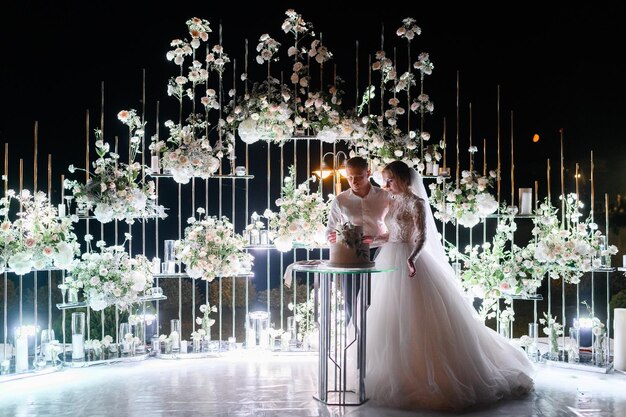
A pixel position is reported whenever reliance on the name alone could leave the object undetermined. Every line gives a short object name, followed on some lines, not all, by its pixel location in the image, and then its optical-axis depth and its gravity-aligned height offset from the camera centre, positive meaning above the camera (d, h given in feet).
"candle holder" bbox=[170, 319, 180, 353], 22.99 -3.53
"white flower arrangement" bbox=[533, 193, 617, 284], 21.25 -0.73
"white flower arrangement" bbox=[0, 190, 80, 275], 19.97 -0.27
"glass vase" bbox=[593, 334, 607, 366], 21.08 -3.82
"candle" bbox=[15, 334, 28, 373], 20.24 -3.61
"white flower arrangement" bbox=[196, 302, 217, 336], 23.15 -3.12
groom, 20.08 +0.56
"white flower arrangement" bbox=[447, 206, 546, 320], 21.95 -1.51
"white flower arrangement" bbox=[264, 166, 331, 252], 22.02 +0.25
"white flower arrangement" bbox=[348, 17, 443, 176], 22.44 +3.01
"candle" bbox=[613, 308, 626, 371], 20.40 -3.38
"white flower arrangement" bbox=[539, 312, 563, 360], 21.94 -3.58
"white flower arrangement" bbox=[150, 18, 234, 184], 21.97 +2.88
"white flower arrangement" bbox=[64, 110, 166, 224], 21.24 +1.15
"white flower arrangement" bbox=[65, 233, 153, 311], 21.06 -1.53
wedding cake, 16.40 -0.58
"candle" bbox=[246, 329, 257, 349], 23.22 -3.75
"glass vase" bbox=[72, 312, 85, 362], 21.52 -3.30
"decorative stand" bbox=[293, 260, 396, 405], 16.52 -2.52
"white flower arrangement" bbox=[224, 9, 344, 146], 22.18 +3.85
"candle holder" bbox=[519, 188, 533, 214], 22.97 +0.77
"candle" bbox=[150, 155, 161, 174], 22.53 +2.07
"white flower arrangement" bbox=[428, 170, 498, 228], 22.24 +0.79
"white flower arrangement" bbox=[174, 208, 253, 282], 21.93 -0.70
